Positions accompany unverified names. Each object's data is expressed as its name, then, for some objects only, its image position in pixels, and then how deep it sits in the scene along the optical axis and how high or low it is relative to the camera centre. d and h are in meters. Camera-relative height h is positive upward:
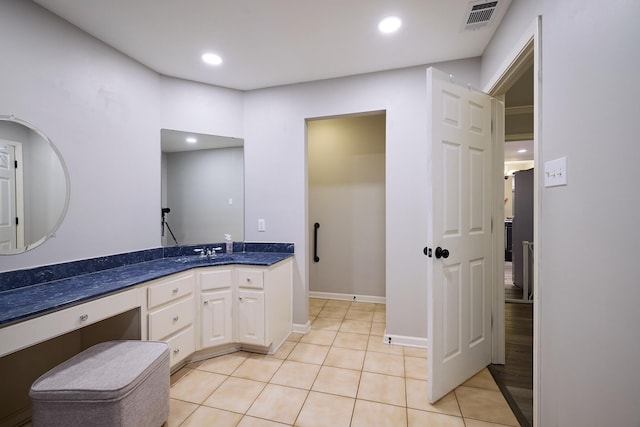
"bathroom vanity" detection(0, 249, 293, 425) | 1.35 -0.64
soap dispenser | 2.83 -0.37
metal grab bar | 3.86 -0.50
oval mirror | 1.59 +0.15
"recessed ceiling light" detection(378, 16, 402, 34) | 1.86 +1.33
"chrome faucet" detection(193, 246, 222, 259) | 2.68 -0.45
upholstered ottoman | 1.21 -0.86
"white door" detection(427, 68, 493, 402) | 1.73 -0.18
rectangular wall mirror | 2.66 +0.23
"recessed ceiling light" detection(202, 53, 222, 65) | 2.29 +1.34
